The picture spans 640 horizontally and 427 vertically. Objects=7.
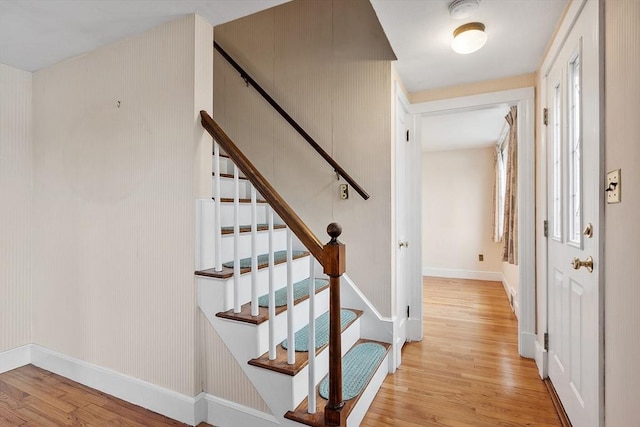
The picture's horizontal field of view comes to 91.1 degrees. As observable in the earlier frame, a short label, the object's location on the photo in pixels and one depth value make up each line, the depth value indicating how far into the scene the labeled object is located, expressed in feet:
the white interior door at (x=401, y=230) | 8.05
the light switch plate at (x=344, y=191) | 7.90
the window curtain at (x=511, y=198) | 10.26
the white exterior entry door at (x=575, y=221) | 4.39
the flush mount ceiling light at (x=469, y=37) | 5.92
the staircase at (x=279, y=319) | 4.67
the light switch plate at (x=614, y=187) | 3.74
